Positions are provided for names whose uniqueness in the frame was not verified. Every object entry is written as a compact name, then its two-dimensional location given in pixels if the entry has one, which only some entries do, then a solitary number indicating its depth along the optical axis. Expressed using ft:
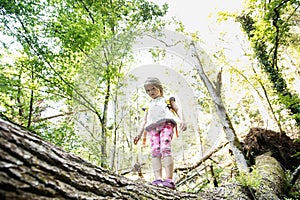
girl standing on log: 7.14
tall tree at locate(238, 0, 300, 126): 12.40
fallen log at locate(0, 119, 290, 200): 1.80
